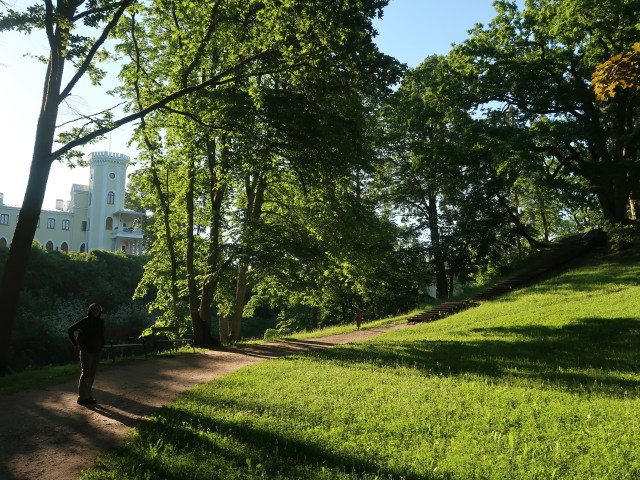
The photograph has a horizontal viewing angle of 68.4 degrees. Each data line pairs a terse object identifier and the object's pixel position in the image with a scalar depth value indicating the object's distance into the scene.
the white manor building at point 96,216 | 64.88
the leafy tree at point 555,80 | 21.89
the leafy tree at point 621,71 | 9.62
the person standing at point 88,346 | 7.80
